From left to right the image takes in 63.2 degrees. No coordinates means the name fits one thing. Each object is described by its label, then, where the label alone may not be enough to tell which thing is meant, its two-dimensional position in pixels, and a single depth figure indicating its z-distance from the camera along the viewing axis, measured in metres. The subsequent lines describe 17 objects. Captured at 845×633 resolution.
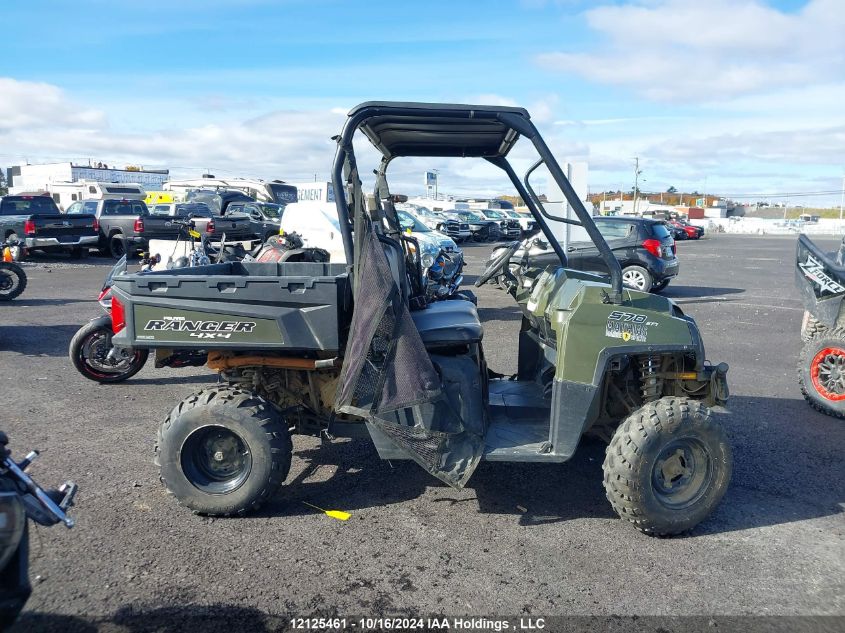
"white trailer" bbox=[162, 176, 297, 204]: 30.50
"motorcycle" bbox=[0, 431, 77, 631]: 2.55
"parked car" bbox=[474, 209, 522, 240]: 35.38
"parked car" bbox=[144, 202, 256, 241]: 17.81
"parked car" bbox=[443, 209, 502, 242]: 33.09
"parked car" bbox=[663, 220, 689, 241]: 42.24
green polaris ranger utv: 3.82
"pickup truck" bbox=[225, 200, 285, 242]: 19.98
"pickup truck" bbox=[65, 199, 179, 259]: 19.14
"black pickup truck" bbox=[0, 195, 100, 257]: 19.08
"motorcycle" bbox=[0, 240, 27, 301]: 11.91
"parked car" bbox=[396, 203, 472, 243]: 28.14
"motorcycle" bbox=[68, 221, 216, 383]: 7.05
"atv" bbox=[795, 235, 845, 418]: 6.47
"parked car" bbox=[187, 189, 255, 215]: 23.52
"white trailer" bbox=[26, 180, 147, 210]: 32.47
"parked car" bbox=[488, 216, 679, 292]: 13.97
